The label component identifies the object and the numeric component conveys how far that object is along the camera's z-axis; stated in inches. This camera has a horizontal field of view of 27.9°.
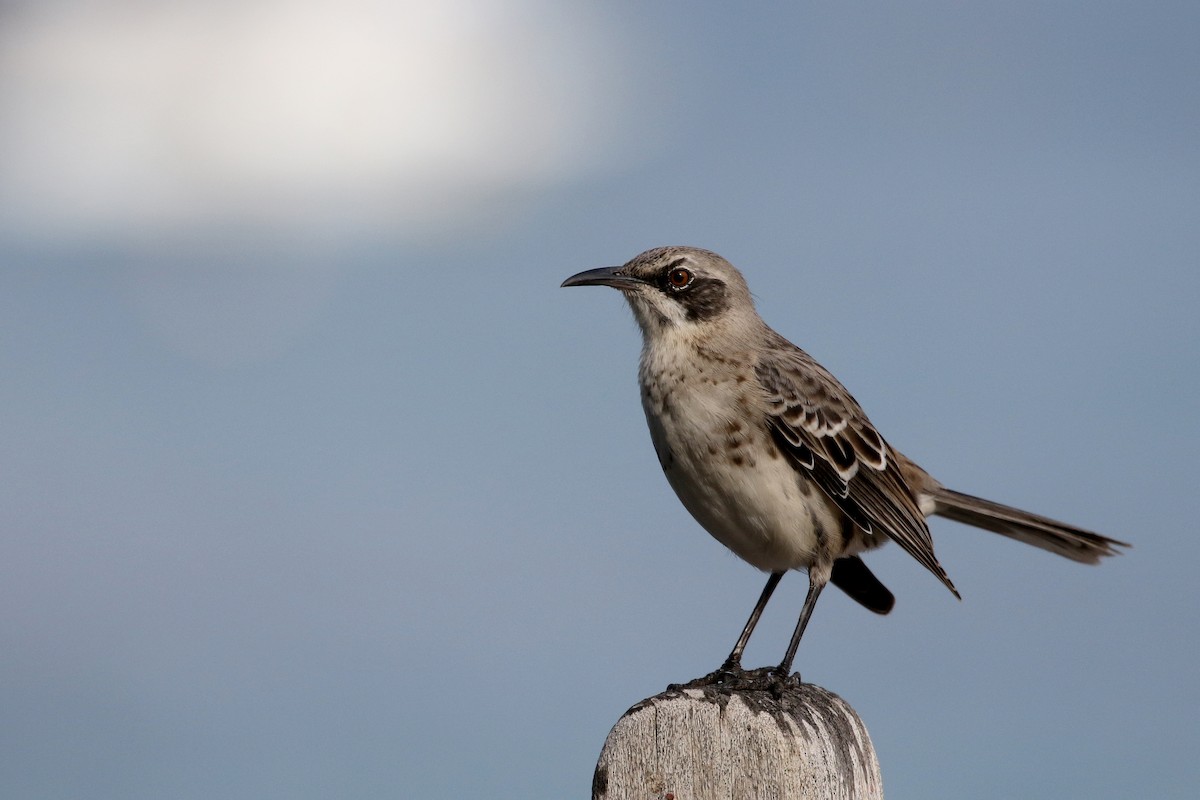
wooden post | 300.5
